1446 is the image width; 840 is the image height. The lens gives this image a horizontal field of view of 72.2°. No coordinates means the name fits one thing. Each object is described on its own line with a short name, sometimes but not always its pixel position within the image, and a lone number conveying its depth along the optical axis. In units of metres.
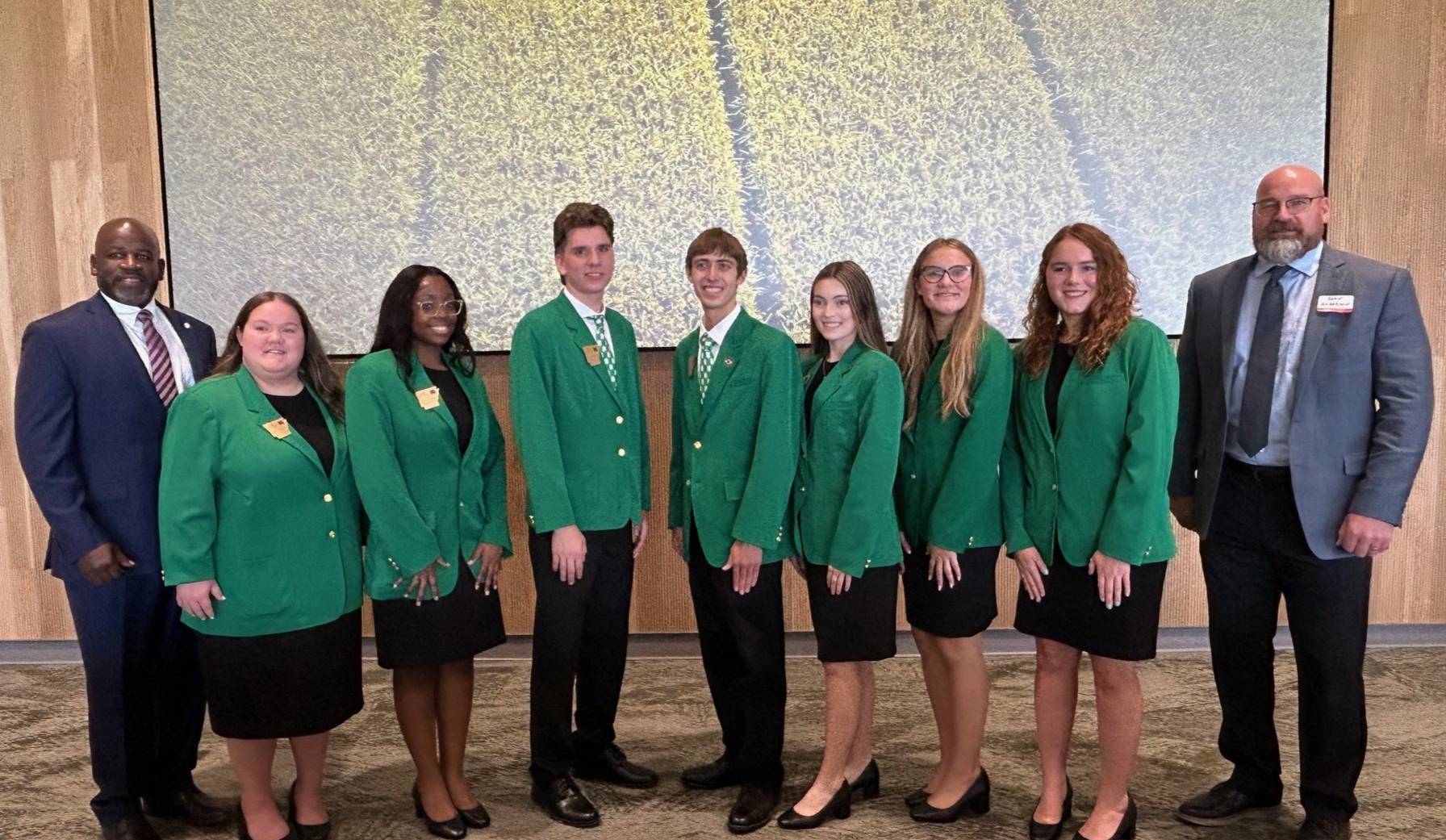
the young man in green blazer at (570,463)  2.75
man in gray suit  2.52
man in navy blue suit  2.61
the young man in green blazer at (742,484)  2.67
